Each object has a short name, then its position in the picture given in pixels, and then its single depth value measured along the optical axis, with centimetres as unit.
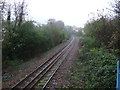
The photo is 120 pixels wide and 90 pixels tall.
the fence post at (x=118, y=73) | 492
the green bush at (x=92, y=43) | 1875
